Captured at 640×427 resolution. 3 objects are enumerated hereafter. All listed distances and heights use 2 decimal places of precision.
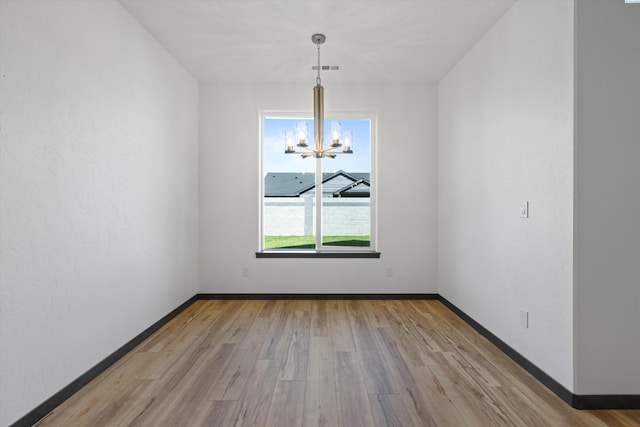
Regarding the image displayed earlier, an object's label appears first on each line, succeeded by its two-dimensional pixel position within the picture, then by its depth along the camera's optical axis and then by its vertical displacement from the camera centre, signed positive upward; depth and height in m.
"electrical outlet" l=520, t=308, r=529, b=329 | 2.54 -0.73
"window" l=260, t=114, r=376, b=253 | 4.67 +0.23
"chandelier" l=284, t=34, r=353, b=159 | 2.94 +0.73
